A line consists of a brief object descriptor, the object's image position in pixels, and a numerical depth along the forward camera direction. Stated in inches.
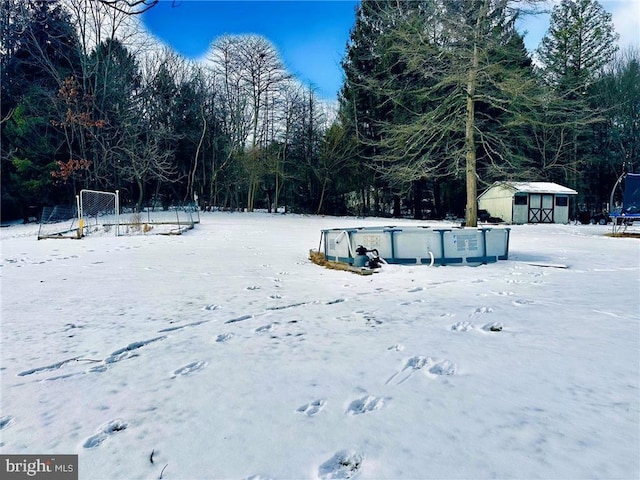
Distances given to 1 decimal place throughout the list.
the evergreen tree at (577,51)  1123.3
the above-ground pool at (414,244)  313.3
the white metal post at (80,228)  527.9
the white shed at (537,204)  1021.2
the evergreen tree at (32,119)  842.8
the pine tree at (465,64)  551.2
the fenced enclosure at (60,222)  578.4
